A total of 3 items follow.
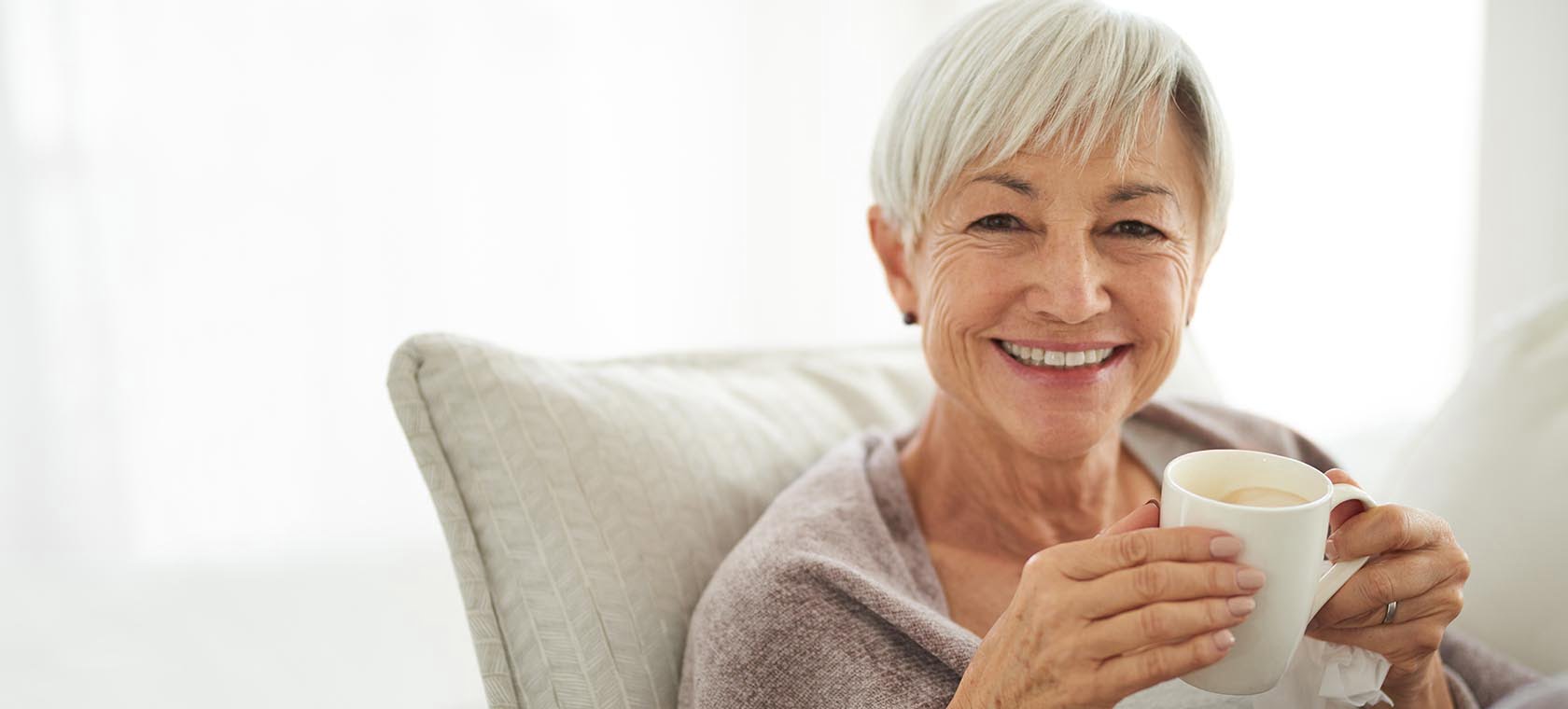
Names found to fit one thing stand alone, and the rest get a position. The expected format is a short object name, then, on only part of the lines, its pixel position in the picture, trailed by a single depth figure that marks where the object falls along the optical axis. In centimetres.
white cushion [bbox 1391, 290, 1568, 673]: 119
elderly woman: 78
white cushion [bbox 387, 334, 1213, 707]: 102
